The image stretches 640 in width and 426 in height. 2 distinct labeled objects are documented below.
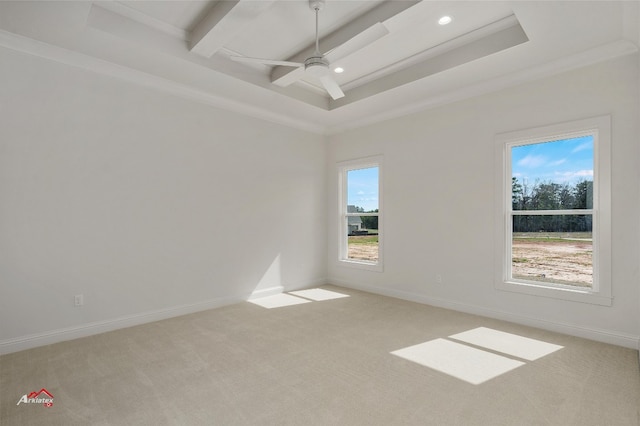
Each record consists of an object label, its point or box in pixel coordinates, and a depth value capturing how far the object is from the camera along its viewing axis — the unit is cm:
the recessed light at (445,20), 296
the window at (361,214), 530
